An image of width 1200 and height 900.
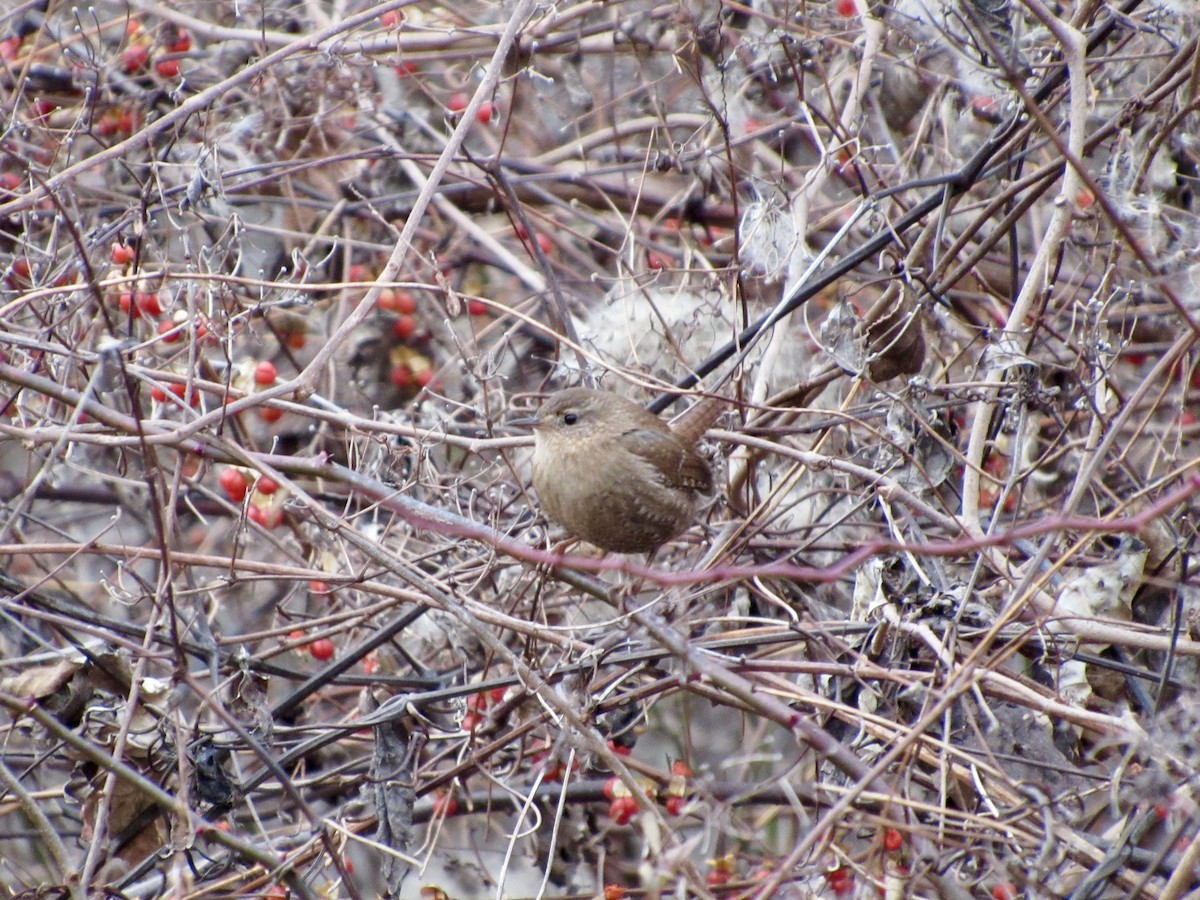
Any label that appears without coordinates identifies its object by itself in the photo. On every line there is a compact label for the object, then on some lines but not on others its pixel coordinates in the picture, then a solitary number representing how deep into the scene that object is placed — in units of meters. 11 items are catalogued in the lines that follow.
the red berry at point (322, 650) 8.59
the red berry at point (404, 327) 10.46
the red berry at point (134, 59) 10.04
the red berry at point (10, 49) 9.77
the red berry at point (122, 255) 7.73
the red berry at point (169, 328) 8.10
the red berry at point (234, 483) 8.34
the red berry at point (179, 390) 7.78
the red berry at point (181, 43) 10.13
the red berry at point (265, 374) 8.39
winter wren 8.22
